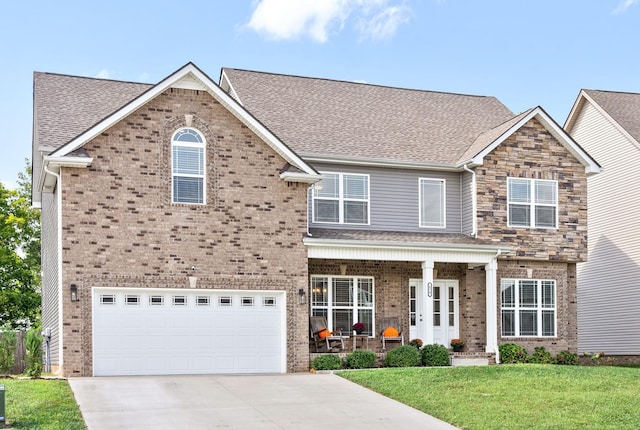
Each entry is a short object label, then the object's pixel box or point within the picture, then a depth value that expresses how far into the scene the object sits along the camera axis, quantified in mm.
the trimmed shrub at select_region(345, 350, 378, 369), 22891
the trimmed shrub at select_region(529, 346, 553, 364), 25659
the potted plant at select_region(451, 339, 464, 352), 25594
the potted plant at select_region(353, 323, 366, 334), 24391
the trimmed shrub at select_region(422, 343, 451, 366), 23500
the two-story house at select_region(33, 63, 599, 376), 21172
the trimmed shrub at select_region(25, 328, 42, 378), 20584
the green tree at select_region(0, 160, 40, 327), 37844
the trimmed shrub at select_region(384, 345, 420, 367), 23188
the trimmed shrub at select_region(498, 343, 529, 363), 25047
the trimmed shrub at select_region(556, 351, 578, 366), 26062
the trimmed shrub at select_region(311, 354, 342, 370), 22469
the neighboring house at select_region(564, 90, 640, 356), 30500
